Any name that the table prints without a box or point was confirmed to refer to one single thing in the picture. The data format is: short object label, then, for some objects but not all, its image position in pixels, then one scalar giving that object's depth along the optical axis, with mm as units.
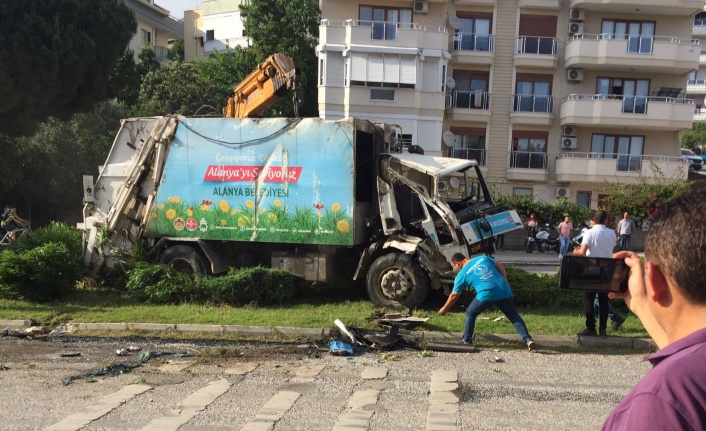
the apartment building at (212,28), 52469
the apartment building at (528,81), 27898
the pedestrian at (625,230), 20047
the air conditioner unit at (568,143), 29406
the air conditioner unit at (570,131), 29641
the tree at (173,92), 35469
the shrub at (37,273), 9969
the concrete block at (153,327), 8744
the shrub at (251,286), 9922
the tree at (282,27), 33250
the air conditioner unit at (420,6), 28688
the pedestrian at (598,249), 8336
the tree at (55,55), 16406
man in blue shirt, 7871
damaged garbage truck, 9938
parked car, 41434
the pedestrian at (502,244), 22569
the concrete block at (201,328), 8656
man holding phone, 1404
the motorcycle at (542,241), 22219
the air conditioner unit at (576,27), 29516
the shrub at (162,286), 10203
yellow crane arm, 11148
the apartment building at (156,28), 49719
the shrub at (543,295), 10227
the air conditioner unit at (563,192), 29578
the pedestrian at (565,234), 19250
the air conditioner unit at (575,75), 29641
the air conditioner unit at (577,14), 29328
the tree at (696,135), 53094
